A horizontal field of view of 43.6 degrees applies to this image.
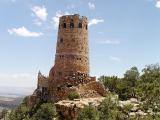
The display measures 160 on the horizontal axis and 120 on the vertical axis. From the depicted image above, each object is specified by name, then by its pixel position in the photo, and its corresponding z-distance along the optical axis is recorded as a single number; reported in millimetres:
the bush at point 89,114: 29996
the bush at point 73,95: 37680
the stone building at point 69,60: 41577
